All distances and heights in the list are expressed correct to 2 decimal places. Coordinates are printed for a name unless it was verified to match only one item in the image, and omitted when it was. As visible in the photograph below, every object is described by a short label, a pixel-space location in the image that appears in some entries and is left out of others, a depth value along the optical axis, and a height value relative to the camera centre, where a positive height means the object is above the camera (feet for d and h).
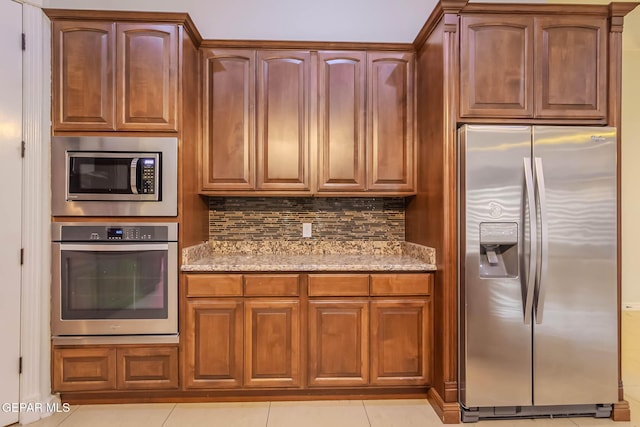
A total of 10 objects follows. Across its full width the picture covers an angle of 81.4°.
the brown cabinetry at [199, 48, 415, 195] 8.84 +2.14
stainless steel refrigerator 7.02 -1.10
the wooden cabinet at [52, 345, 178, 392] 7.59 -3.23
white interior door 6.99 +0.26
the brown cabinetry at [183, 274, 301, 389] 7.77 -2.51
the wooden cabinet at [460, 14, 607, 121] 7.25 +2.87
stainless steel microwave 7.56 +0.69
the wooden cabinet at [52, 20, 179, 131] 7.59 +2.84
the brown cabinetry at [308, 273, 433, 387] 7.88 -2.38
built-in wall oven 7.54 -1.33
